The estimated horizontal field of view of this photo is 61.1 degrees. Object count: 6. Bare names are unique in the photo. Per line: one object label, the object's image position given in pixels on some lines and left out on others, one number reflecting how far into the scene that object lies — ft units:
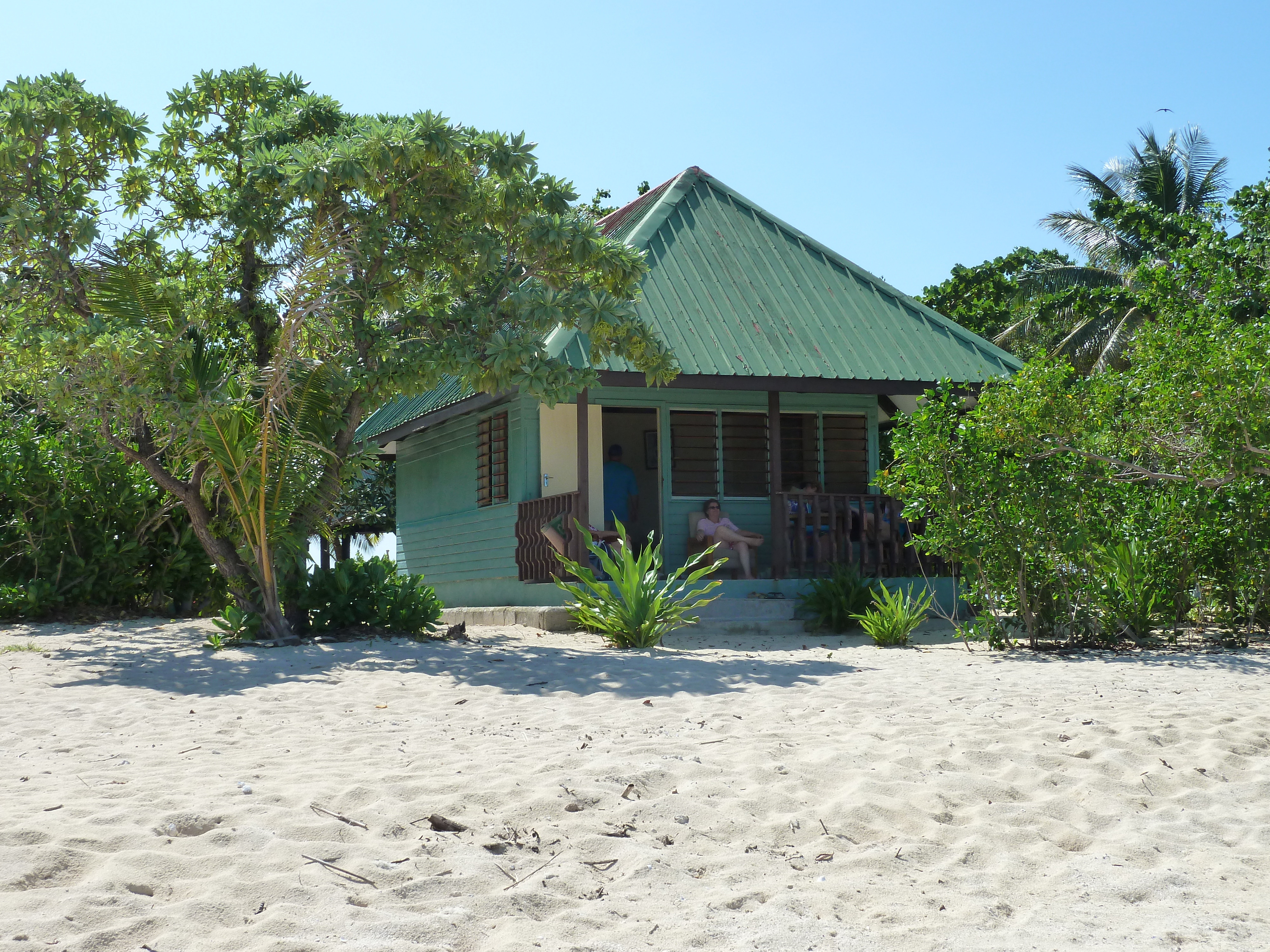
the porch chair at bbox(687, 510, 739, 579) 40.11
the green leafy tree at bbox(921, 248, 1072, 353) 95.66
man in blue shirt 42.04
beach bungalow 38.75
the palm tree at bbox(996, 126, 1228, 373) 90.02
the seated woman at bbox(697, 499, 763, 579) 38.34
